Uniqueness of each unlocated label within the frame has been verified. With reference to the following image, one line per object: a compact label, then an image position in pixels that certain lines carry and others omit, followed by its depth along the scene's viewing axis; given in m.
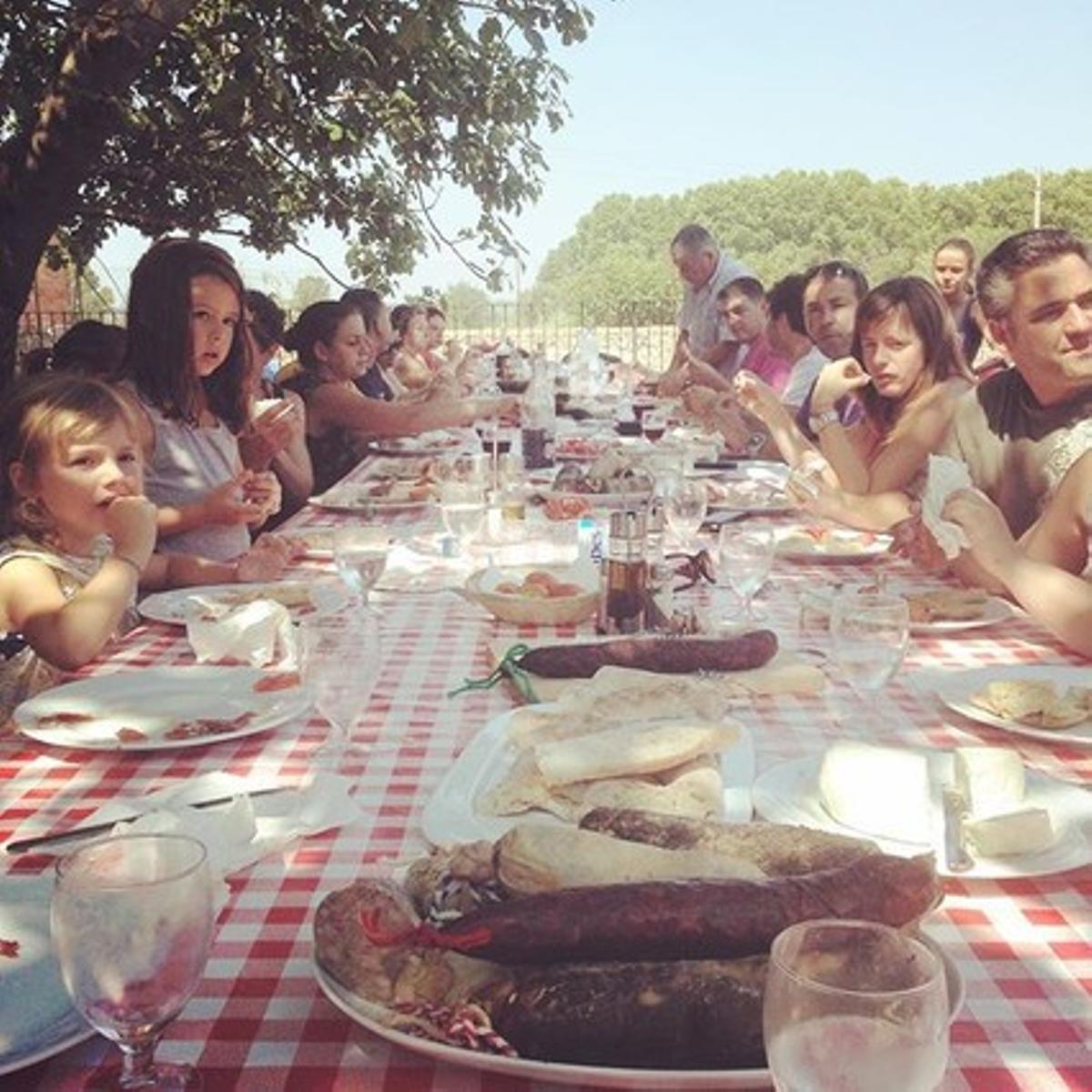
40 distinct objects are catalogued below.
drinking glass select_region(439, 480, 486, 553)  2.89
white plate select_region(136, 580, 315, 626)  2.42
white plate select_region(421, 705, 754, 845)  1.38
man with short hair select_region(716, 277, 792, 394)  7.62
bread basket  2.32
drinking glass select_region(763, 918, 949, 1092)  0.77
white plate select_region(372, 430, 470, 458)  4.97
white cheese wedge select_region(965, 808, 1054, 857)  1.28
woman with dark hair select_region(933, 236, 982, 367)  9.18
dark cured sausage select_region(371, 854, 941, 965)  0.91
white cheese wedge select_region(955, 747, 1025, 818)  1.37
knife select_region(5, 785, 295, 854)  1.35
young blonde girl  2.14
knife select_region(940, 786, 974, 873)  1.26
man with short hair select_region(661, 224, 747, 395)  9.57
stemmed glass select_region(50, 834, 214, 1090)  0.91
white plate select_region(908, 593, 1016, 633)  2.26
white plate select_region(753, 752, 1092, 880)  1.26
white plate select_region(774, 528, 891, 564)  2.84
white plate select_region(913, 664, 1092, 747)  1.65
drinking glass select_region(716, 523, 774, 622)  2.25
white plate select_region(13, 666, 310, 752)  1.70
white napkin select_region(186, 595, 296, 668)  2.12
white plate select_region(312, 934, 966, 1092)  0.88
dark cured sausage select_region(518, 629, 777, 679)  1.90
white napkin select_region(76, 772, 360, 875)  1.31
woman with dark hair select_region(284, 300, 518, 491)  5.43
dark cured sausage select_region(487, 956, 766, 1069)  0.89
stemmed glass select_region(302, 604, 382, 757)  1.62
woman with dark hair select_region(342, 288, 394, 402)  7.52
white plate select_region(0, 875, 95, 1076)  0.97
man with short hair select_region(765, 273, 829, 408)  6.45
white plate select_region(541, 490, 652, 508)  3.49
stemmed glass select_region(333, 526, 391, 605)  2.33
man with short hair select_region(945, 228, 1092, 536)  3.06
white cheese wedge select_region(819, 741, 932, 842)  1.35
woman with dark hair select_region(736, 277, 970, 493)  3.78
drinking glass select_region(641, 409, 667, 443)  5.09
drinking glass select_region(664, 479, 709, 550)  2.90
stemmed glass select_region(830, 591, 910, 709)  1.72
